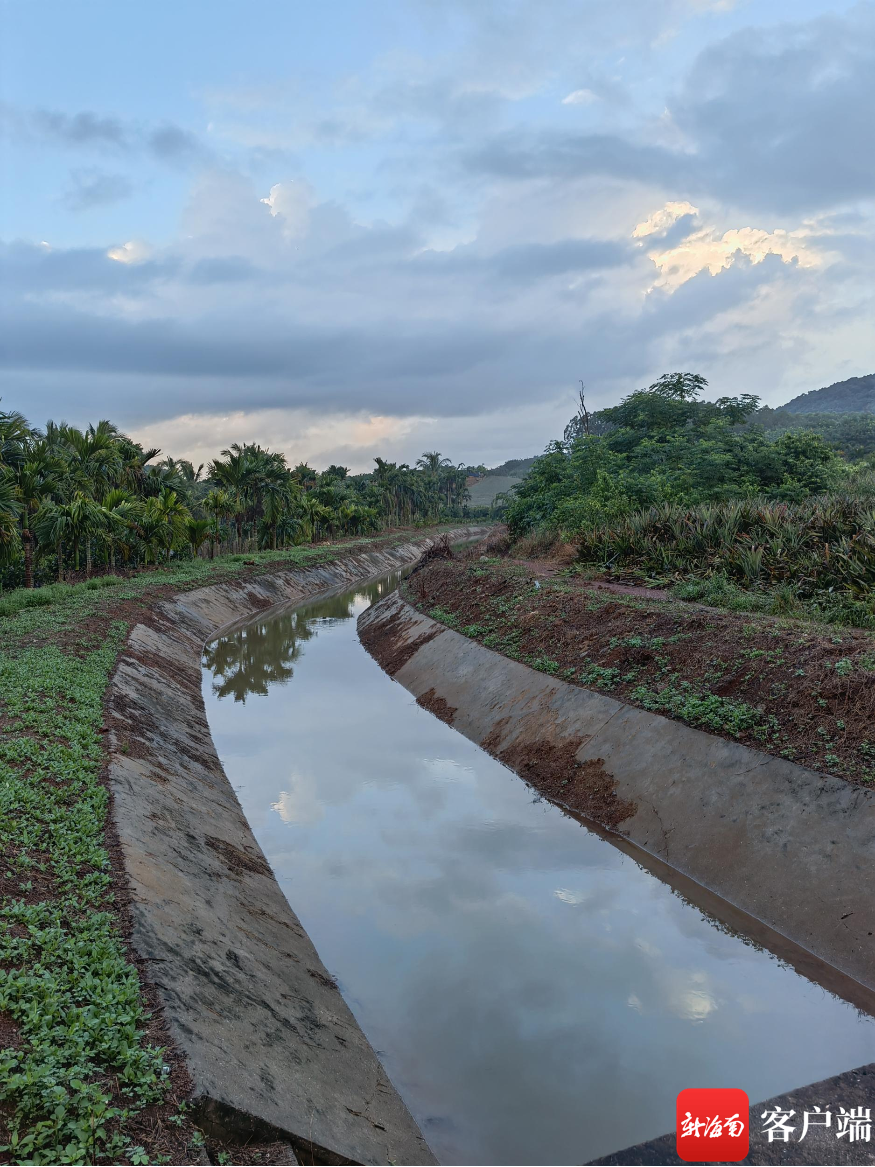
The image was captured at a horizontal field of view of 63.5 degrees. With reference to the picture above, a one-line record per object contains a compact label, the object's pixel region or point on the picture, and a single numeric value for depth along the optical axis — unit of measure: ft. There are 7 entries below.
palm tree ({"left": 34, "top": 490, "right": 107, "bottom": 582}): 90.63
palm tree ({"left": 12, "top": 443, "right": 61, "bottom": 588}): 82.99
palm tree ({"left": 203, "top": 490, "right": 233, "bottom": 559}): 145.18
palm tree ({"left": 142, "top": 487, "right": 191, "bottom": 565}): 115.03
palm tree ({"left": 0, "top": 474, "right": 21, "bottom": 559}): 74.13
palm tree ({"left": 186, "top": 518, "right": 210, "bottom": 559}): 137.49
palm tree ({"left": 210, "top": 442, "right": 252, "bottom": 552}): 163.94
